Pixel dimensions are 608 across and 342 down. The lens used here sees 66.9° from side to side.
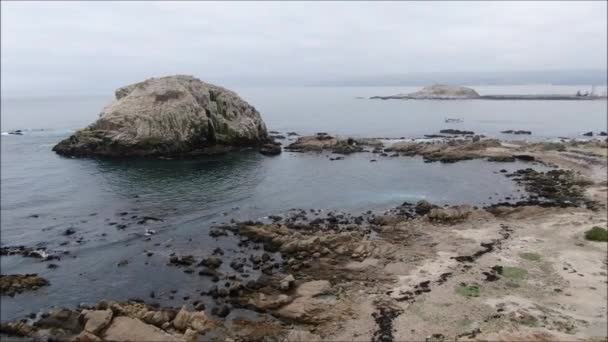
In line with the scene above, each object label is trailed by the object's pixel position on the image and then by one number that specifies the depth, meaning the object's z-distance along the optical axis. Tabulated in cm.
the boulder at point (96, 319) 2577
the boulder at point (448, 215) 4753
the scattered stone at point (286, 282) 3197
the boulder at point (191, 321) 2700
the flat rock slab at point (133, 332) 2486
